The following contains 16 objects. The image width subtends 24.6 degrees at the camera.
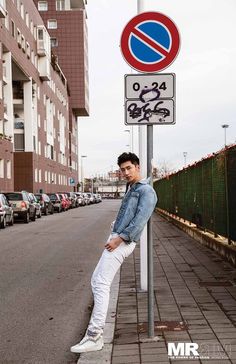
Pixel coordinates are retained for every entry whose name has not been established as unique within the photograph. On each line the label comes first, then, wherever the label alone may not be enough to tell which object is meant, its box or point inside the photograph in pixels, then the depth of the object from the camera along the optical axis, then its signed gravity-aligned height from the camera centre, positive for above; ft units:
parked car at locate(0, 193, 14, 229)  74.54 -2.93
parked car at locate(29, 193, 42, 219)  99.86 -2.34
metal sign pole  16.49 -2.95
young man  15.87 -1.65
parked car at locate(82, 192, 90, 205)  227.40 -2.86
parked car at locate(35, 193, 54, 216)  121.90 -2.60
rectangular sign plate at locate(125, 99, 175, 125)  17.49 +2.56
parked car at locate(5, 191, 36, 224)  88.94 -2.09
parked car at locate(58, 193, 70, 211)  151.21 -2.91
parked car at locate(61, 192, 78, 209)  177.55 -2.36
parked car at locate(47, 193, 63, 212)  142.31 -2.41
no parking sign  17.85 +4.96
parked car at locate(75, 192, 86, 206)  206.20 -2.99
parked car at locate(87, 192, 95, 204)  248.93 -3.12
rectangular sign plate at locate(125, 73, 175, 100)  17.49 +3.40
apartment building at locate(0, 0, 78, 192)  155.22 +32.82
